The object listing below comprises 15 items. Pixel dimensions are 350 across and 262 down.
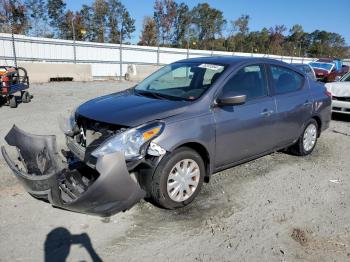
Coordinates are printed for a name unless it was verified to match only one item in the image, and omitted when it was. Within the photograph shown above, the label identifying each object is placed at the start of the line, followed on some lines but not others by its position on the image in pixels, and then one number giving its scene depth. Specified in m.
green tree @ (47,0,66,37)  43.03
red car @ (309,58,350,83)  21.42
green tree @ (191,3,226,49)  59.38
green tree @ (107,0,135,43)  45.19
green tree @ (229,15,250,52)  56.03
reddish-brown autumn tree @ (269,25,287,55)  62.46
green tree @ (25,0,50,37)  36.24
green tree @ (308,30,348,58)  67.50
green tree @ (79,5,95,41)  43.31
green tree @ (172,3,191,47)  53.26
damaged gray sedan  3.31
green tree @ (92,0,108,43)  43.88
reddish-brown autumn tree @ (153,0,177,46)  50.91
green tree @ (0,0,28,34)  32.03
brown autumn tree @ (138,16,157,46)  47.09
